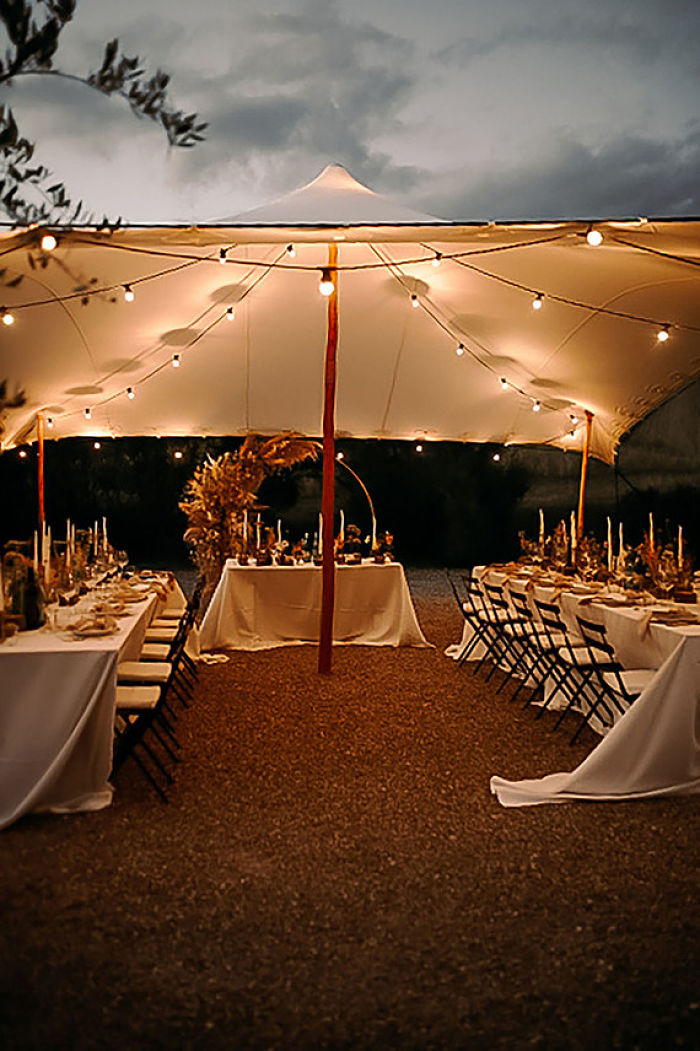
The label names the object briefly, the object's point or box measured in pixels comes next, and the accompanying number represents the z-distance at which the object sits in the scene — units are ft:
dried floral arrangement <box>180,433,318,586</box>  33.37
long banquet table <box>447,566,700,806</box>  14.55
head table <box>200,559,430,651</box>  28.81
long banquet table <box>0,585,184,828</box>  13.42
